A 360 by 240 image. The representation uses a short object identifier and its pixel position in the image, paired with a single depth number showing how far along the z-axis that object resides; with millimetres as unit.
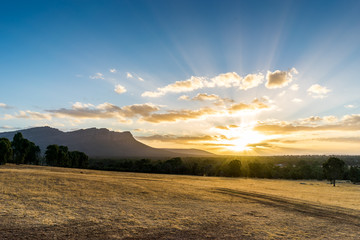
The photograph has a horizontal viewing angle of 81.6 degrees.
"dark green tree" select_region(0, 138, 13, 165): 66781
